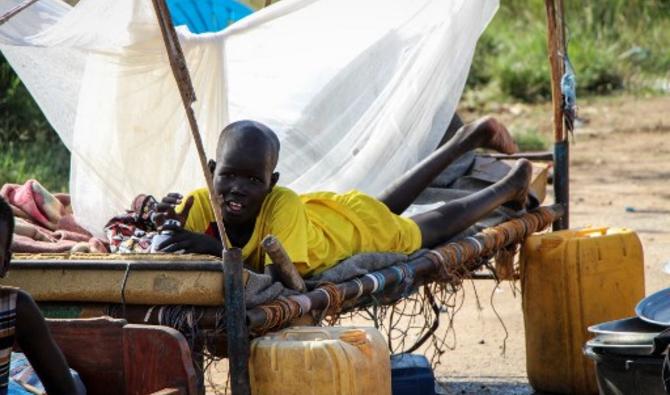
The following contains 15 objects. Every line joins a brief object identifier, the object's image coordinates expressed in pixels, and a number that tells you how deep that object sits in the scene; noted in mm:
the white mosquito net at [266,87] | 9412
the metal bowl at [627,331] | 7699
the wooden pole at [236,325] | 6284
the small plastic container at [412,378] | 8403
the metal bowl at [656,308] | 7841
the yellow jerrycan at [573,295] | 9754
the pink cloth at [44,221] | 8925
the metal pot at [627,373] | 7671
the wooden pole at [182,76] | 6128
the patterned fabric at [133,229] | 8090
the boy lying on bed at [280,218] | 7699
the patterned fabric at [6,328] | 5410
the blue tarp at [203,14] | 11296
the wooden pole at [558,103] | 10657
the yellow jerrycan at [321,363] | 6196
